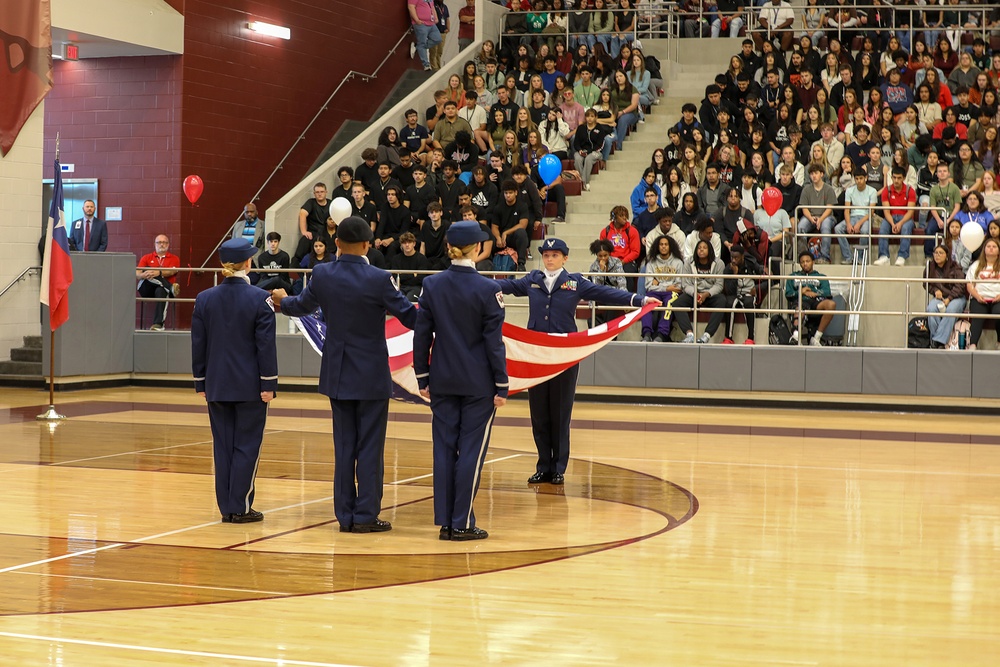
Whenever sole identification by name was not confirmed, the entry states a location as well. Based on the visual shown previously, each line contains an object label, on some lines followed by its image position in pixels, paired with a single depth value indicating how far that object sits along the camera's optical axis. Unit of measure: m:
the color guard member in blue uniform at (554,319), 9.85
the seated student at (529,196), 18.22
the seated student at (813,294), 16.33
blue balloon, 19.11
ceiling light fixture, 22.34
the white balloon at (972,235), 15.84
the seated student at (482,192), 18.52
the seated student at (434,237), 18.12
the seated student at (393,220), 18.75
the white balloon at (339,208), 18.78
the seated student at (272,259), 18.61
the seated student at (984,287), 15.73
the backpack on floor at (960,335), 15.91
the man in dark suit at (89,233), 19.55
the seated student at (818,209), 17.23
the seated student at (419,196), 18.91
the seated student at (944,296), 16.00
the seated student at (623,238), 17.23
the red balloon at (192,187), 20.27
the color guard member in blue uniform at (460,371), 7.78
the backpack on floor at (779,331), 16.55
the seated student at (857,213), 17.17
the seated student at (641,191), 18.12
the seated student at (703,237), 16.80
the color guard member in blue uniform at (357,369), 7.93
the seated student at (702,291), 16.64
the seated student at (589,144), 20.56
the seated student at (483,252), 17.33
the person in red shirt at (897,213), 17.03
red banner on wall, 17.59
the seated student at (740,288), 16.56
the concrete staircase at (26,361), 17.61
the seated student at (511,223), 18.03
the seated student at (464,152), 20.09
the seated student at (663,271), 16.77
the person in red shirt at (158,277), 19.08
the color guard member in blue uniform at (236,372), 8.22
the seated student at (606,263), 16.67
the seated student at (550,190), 19.42
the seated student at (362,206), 18.95
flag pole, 13.59
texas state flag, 14.63
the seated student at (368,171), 19.73
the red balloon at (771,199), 17.23
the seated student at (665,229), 17.19
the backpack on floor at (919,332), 16.22
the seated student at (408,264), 17.45
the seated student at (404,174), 19.64
